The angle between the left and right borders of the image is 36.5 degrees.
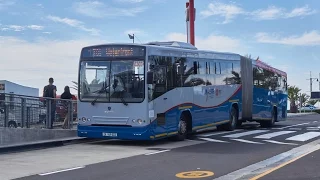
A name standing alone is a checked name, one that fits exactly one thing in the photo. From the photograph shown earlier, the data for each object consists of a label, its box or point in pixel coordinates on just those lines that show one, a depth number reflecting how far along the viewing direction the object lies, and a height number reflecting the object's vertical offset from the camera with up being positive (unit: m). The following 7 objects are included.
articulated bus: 16.02 +0.56
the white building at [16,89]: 28.30 +1.17
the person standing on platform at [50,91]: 18.94 +0.63
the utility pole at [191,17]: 31.39 +5.89
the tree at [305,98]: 104.81 +1.82
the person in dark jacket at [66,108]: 18.80 -0.04
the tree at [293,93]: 94.84 +2.64
